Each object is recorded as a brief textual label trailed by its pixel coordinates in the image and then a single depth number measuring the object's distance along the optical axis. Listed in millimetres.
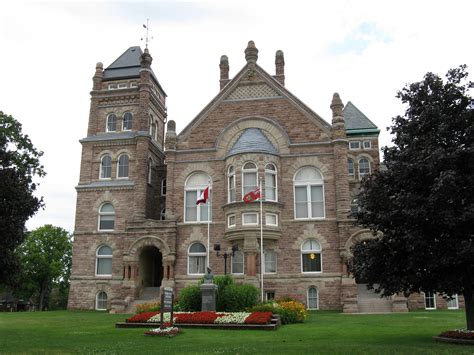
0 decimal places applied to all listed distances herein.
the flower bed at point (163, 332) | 17656
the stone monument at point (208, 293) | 23703
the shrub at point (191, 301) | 25625
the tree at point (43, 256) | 64250
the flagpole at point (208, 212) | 32888
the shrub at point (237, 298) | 25078
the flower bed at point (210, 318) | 20672
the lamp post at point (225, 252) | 31031
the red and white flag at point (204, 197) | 32094
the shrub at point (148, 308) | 25447
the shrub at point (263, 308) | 23188
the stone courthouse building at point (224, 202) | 33344
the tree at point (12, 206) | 19859
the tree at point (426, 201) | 14500
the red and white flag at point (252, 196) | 31797
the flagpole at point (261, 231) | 30500
